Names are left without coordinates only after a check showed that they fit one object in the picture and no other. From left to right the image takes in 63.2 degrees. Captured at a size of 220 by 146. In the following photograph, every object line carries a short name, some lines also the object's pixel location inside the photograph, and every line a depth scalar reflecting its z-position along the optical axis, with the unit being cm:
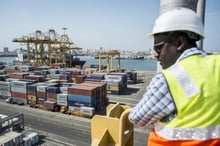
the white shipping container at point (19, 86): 4072
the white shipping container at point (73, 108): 3421
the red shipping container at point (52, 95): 3727
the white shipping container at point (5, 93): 4358
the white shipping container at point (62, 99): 3556
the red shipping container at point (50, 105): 3616
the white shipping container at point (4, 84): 4328
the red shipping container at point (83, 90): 3364
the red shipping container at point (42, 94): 3829
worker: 155
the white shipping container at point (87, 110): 3253
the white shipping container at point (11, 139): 2018
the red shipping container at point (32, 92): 3922
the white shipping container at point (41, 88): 3822
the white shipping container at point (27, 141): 2295
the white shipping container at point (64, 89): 3784
